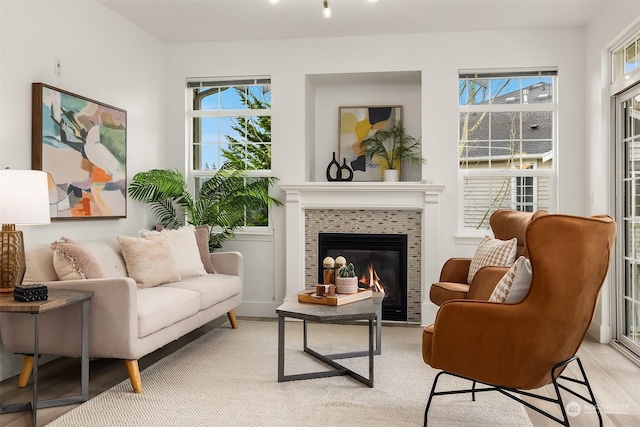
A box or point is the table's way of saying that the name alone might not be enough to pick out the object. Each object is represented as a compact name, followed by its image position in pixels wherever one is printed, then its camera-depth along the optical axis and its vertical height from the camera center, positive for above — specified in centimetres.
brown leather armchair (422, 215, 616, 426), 226 -44
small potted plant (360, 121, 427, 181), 532 +67
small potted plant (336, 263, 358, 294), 361 -45
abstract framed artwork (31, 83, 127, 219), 367 +47
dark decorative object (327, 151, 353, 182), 536 +44
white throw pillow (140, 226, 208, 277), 423 -28
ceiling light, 347 +131
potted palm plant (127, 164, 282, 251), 499 +14
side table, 266 -55
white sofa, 306 -63
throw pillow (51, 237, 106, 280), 325 -29
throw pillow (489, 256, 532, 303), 238 -30
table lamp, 283 +2
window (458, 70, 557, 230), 503 +69
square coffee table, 315 -59
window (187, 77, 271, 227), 547 +88
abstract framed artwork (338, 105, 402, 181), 546 +87
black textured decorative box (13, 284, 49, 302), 274 -40
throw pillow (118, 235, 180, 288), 383 -33
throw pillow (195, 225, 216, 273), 464 -27
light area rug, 272 -102
